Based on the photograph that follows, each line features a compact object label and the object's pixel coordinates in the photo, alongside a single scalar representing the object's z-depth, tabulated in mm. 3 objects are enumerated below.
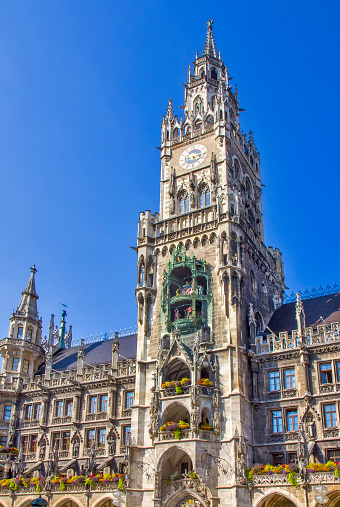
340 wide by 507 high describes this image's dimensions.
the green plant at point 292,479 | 33188
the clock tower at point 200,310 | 37094
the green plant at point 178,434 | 37369
